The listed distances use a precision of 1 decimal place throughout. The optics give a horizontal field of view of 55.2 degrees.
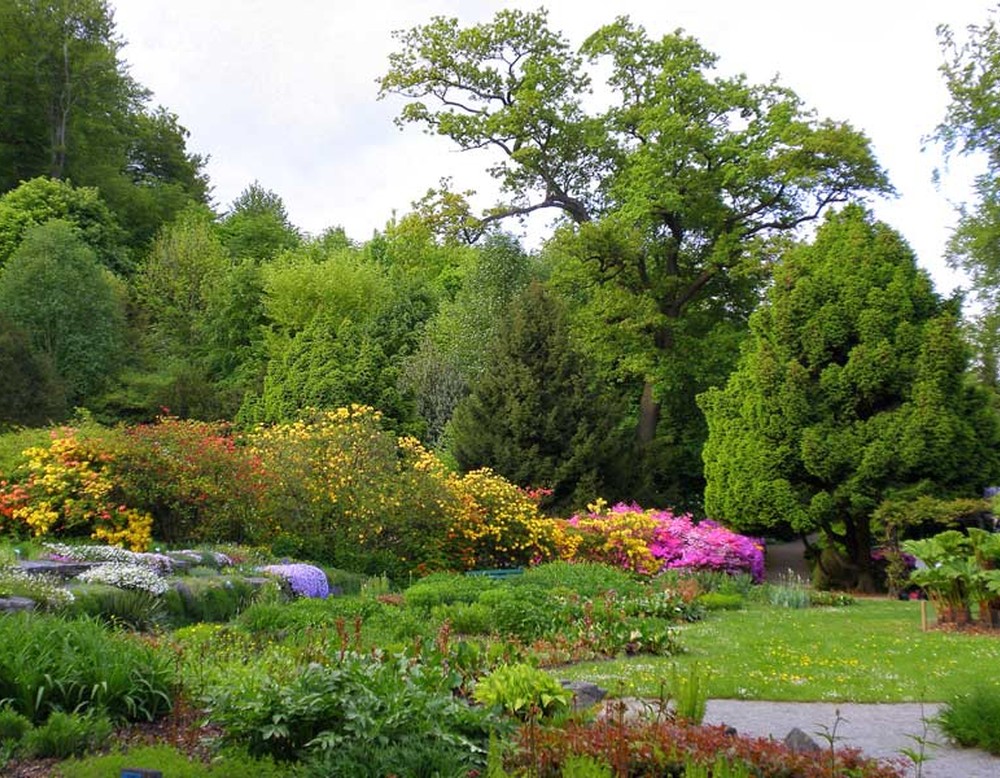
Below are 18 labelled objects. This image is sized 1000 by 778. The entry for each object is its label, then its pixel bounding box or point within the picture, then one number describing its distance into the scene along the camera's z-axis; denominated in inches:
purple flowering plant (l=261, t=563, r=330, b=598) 465.7
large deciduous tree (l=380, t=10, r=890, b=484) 957.8
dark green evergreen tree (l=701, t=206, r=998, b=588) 679.1
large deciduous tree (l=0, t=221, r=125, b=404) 1079.0
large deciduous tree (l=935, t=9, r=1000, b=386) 818.2
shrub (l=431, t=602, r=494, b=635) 387.5
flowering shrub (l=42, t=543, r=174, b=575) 429.1
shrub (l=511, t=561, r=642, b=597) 488.4
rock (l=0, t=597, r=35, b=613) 294.7
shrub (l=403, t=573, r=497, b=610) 427.8
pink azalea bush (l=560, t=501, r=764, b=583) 688.4
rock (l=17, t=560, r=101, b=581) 378.0
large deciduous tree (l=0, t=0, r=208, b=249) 1398.9
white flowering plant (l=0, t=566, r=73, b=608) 316.8
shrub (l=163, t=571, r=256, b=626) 381.1
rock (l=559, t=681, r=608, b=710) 247.1
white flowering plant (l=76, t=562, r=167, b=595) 370.3
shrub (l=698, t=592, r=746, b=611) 519.1
